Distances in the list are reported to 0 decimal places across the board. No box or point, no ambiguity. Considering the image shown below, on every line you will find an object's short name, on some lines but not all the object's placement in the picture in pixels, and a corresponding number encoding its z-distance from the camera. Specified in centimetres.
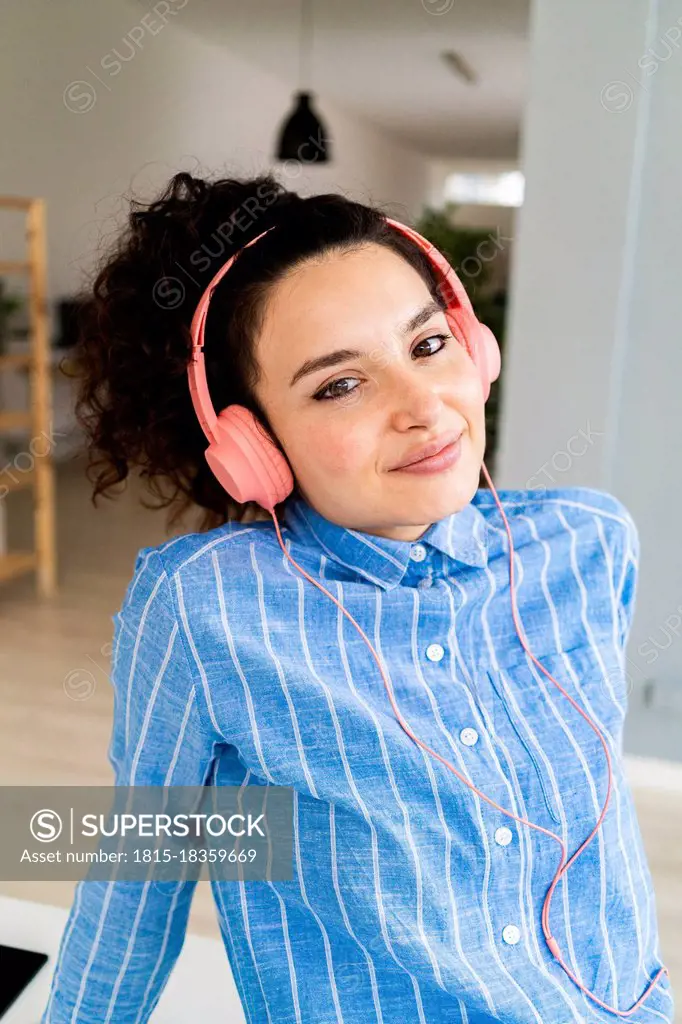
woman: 79
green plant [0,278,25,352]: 443
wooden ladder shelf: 379
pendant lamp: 565
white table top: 101
